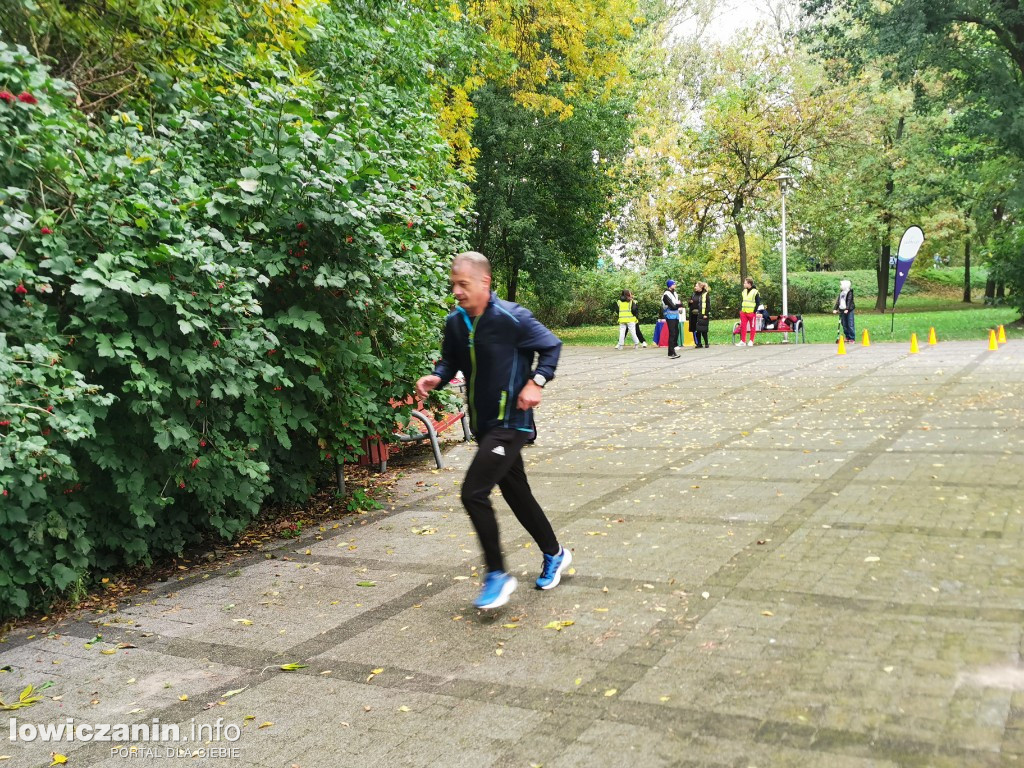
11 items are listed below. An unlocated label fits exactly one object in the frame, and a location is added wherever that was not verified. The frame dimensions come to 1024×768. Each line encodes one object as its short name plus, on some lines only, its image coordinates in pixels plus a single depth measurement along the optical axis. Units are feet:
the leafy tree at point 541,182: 93.35
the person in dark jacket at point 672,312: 72.31
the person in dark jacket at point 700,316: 77.36
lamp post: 85.87
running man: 15.46
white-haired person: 74.13
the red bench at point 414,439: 29.04
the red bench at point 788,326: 81.92
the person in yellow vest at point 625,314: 86.43
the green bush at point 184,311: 15.79
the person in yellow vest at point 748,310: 77.92
